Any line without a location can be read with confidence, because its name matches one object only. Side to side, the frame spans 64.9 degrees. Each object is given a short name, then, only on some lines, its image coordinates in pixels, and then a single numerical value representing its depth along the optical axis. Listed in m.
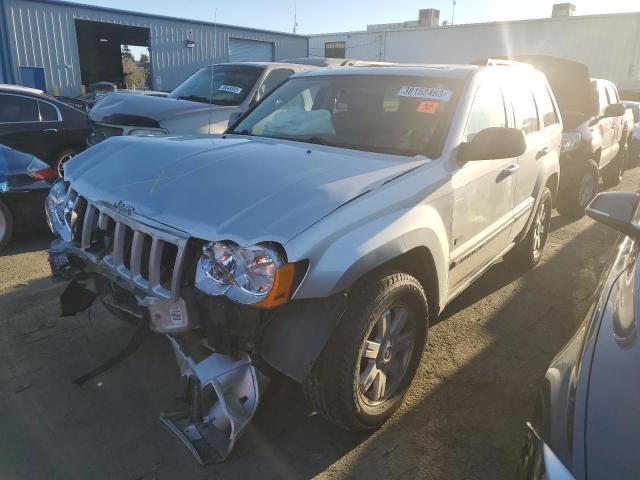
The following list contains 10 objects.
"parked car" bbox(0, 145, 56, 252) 5.14
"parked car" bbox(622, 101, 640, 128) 11.53
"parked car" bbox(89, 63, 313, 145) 6.27
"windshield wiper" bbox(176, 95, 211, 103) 7.35
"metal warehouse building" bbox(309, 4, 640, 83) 24.56
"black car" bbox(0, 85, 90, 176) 7.26
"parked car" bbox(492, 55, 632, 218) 7.14
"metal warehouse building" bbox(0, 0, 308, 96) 17.17
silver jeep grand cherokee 2.14
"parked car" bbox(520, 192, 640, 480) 1.33
